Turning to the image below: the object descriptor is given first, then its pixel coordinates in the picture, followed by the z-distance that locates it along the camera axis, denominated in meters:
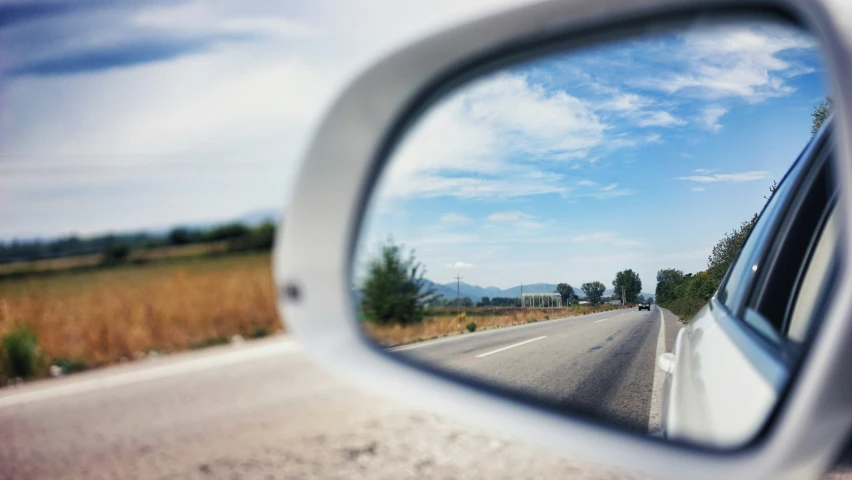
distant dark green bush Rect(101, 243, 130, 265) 31.50
